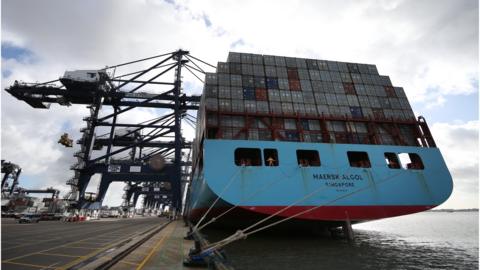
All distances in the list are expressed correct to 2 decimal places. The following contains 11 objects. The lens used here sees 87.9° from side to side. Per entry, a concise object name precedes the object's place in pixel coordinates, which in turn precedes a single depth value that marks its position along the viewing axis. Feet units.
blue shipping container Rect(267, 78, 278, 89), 76.13
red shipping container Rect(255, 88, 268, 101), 72.79
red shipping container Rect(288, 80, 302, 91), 76.33
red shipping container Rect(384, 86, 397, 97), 79.17
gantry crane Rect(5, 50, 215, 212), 123.75
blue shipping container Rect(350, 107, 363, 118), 72.28
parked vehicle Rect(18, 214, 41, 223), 98.46
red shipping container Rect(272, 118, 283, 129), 67.06
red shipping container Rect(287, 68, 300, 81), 79.38
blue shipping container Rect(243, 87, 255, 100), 72.59
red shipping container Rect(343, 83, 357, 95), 77.92
